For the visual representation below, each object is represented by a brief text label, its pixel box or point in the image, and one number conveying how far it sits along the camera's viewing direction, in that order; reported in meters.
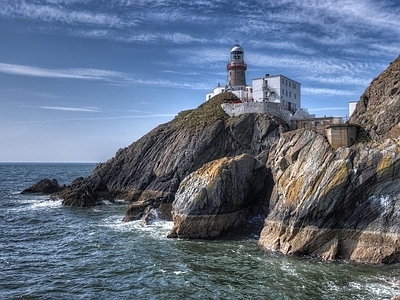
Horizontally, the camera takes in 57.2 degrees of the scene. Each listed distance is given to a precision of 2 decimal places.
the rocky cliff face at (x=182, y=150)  58.59
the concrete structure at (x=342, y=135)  31.95
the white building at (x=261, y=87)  67.00
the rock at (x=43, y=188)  75.75
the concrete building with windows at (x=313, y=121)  51.93
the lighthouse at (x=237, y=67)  79.62
